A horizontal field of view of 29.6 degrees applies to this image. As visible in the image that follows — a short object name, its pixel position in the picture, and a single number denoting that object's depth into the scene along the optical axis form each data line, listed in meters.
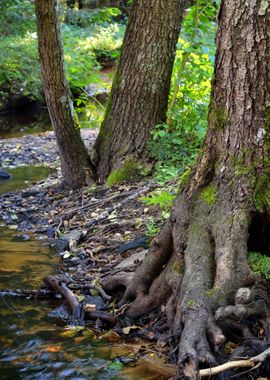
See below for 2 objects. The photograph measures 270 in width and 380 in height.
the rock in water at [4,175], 10.92
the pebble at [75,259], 5.81
